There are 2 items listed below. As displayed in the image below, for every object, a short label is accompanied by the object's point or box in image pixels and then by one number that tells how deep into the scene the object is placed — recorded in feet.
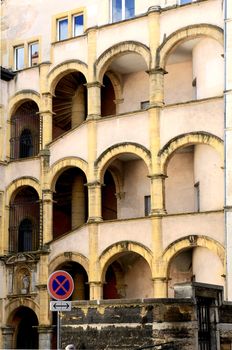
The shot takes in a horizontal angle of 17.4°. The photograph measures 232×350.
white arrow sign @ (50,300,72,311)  51.63
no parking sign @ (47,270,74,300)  51.72
